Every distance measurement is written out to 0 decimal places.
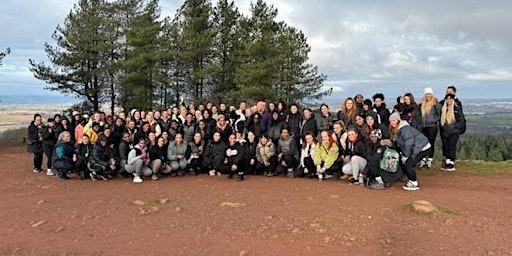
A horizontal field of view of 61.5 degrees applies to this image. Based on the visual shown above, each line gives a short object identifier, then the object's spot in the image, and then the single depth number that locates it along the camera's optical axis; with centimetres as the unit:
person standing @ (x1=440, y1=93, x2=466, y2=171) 1021
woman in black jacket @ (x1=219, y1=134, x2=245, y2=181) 1012
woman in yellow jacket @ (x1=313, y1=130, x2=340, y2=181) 962
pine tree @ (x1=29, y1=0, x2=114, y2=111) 2556
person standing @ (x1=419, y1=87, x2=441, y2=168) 1027
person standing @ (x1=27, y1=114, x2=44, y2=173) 1145
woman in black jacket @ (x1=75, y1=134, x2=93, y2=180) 1020
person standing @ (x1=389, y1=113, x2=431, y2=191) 853
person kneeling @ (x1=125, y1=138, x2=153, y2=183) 993
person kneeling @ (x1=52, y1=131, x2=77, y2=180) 1027
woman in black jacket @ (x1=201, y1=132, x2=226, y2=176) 1035
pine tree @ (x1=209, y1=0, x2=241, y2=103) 2523
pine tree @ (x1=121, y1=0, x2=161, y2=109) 2425
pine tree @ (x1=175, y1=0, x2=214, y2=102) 2425
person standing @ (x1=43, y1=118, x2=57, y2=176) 1122
